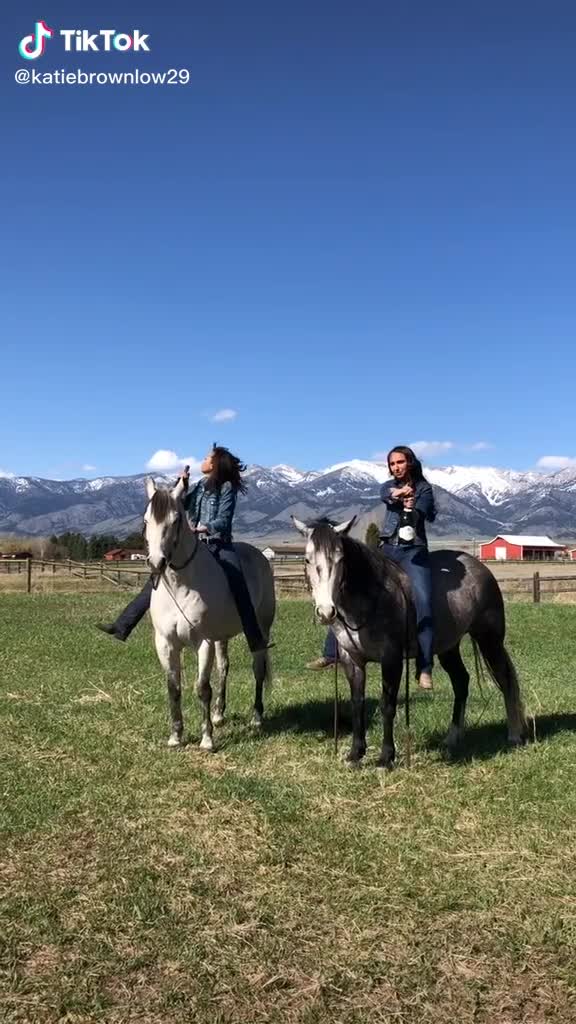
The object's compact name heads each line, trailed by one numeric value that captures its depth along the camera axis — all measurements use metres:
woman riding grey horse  7.86
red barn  170.00
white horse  7.89
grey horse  6.89
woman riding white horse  8.95
